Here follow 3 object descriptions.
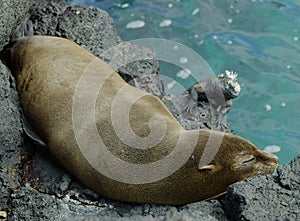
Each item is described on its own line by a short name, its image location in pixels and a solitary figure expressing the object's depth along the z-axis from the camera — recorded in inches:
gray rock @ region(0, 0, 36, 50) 209.3
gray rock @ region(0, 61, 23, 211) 174.4
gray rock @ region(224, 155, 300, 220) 143.5
